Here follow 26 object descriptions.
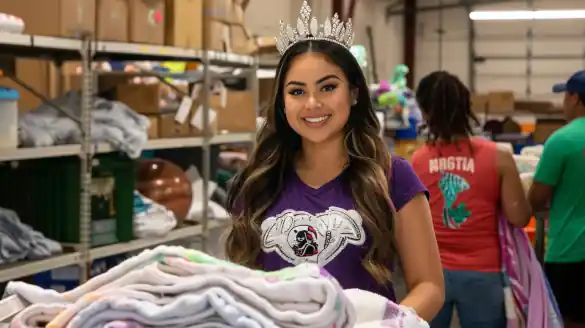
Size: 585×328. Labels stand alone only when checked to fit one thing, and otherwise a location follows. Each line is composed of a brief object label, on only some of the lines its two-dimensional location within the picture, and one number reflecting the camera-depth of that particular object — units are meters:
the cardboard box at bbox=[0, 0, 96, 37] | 3.51
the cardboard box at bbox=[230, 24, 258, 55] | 5.11
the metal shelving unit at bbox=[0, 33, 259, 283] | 3.33
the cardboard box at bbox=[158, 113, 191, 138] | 4.44
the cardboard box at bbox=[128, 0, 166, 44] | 4.06
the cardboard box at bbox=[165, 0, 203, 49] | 4.43
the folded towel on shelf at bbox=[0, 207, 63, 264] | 3.29
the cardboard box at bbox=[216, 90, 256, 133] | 5.16
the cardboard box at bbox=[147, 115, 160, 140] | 4.35
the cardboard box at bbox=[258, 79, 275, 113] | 6.31
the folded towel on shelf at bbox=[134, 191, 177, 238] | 4.15
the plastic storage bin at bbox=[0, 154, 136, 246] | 3.75
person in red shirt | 3.19
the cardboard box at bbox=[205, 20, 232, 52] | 4.74
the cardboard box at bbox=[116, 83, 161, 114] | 4.38
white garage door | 14.34
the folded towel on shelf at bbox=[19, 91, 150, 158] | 3.52
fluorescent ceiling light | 13.93
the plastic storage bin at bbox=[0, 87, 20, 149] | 3.26
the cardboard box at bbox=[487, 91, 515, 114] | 11.79
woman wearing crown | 1.79
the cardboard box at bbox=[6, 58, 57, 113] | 4.43
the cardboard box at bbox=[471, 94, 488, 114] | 11.78
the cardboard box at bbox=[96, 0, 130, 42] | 3.78
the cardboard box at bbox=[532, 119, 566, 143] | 8.50
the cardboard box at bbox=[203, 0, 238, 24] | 4.75
